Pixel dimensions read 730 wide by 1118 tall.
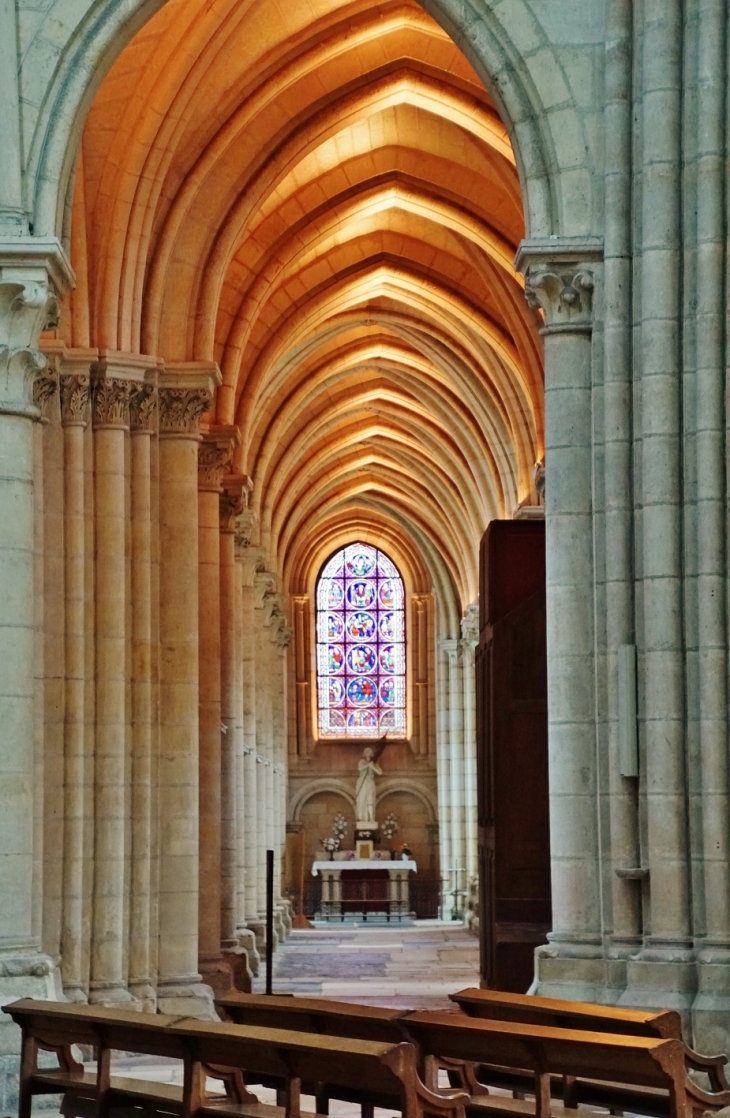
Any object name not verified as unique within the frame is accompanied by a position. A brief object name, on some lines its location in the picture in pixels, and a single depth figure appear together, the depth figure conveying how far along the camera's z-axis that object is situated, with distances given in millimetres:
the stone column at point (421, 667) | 46469
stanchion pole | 15555
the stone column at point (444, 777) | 39375
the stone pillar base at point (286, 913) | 32875
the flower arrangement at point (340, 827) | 45375
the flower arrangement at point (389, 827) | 45281
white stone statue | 44500
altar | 39969
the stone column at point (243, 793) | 23344
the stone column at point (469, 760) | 37906
